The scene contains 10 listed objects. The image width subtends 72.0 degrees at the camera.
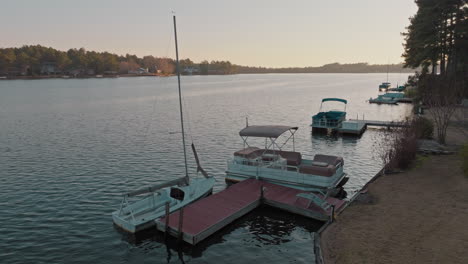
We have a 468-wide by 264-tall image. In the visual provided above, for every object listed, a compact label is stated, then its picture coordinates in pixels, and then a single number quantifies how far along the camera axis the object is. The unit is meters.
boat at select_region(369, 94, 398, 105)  86.51
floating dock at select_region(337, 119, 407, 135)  46.58
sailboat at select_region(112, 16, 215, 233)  18.36
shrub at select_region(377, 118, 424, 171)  25.61
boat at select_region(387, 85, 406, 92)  117.18
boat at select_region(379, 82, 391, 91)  136.45
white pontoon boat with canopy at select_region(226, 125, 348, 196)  23.06
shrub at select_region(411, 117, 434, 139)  34.45
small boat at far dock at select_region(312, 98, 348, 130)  48.38
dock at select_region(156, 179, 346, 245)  17.36
